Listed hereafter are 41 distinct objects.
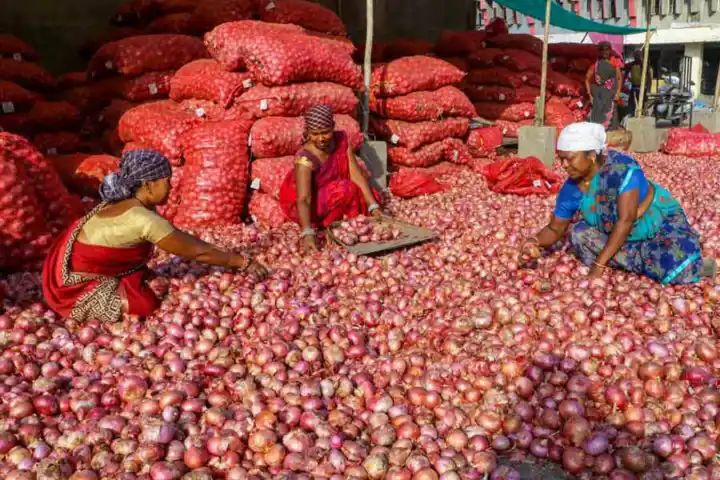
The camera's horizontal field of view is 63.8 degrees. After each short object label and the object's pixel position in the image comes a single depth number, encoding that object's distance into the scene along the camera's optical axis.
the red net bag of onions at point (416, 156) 6.88
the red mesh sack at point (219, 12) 5.86
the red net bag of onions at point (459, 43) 9.23
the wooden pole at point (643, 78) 10.51
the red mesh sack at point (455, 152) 7.25
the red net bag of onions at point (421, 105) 6.82
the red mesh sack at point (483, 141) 7.79
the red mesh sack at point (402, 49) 8.38
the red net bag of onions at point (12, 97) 5.30
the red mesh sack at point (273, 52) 5.09
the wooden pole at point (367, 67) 6.36
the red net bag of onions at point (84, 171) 5.12
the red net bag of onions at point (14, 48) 5.57
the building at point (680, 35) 22.27
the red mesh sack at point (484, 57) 9.23
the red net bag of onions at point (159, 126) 5.03
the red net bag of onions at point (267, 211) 4.99
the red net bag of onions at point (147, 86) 5.71
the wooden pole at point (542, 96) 8.01
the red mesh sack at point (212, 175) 4.86
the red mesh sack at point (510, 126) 9.13
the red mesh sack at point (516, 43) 9.65
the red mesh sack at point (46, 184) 3.80
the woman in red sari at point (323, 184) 4.46
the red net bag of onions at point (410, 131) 6.84
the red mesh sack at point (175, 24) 6.09
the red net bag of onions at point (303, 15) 5.89
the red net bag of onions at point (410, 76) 6.84
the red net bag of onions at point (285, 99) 5.18
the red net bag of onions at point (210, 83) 5.19
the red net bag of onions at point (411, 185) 6.37
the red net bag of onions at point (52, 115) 5.63
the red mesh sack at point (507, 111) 9.24
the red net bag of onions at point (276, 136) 5.06
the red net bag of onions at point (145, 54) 5.67
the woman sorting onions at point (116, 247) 2.94
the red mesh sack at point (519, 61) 9.23
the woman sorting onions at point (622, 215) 3.29
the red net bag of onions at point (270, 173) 5.07
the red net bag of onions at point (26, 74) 5.52
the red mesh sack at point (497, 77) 9.20
